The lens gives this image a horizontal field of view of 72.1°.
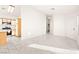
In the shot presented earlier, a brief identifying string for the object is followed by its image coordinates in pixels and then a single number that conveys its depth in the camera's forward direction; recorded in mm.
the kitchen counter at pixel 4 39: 1382
